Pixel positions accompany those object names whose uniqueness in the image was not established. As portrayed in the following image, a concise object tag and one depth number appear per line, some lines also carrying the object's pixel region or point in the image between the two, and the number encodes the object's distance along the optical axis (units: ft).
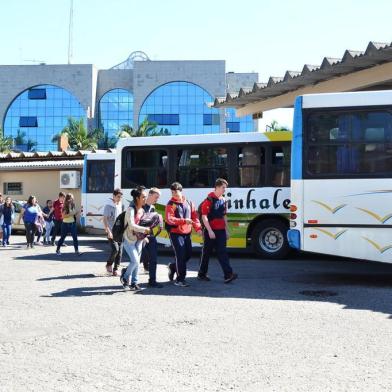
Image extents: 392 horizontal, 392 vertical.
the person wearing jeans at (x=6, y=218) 62.90
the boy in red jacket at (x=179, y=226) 32.19
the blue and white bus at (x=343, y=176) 32.89
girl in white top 31.14
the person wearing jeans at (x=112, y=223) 38.29
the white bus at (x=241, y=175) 47.98
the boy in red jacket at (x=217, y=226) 33.14
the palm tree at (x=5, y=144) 216.64
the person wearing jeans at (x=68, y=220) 51.42
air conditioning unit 90.58
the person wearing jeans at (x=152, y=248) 31.91
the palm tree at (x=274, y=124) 214.36
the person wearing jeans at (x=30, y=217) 59.88
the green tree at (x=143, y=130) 181.79
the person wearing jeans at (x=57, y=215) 61.78
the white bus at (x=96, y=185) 69.46
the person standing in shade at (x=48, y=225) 66.23
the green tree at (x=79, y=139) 193.06
